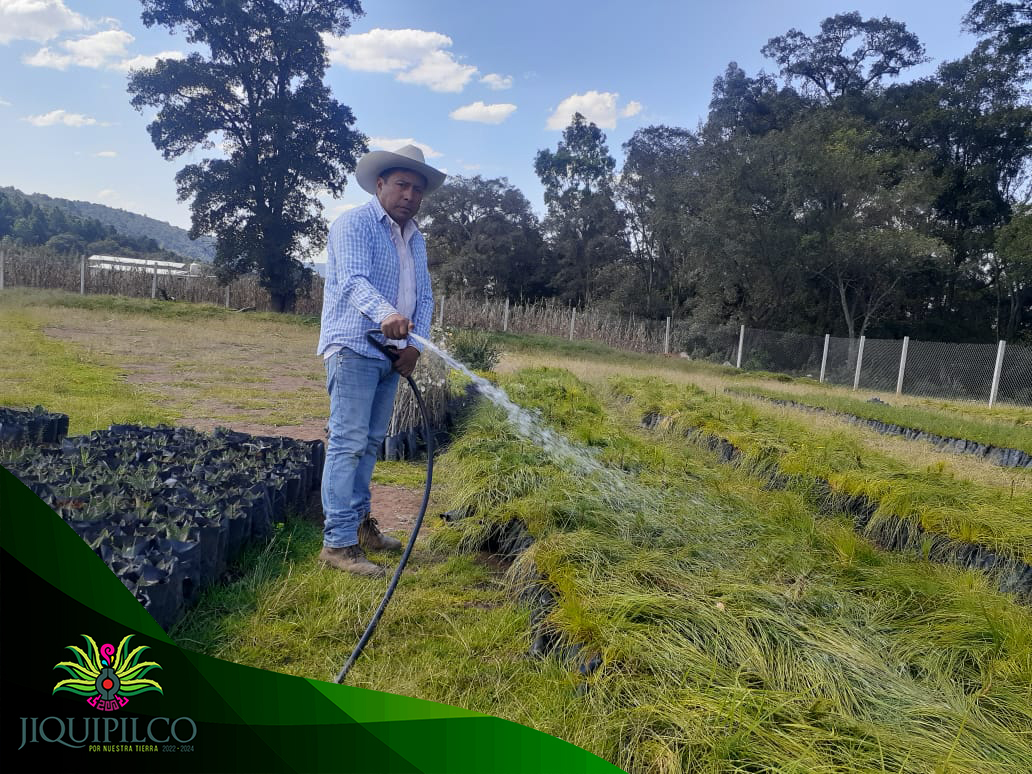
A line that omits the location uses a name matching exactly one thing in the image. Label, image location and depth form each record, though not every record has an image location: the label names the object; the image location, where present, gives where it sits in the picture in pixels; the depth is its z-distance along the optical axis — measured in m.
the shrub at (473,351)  7.89
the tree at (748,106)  23.31
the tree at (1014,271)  18.12
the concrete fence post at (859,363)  15.91
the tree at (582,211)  28.06
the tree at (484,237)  27.77
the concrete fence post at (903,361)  15.05
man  2.39
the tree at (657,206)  23.12
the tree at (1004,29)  19.45
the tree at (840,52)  23.11
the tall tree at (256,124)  20.20
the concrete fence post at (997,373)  13.23
